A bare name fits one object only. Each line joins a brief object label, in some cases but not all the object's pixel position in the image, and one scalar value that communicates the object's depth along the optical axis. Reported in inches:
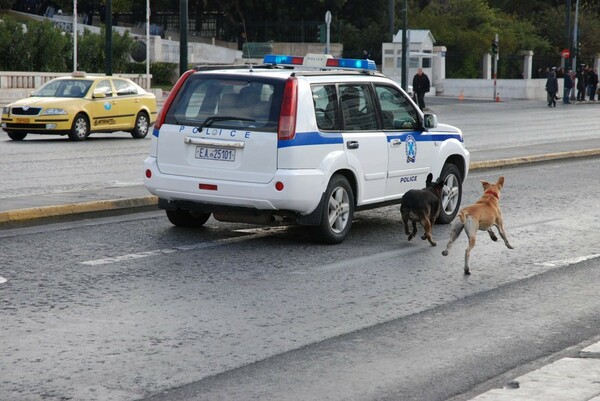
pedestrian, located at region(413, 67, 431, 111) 1833.2
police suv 431.5
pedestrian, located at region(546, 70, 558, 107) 2214.6
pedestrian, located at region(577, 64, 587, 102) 2522.1
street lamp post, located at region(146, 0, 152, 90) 1838.5
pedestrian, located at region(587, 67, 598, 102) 2596.0
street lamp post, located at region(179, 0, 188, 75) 1048.8
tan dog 388.2
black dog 442.9
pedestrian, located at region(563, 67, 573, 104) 2449.6
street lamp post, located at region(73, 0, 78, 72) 1797.4
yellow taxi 1024.9
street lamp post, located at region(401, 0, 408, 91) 1805.4
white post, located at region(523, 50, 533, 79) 2797.7
